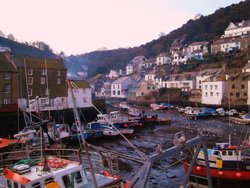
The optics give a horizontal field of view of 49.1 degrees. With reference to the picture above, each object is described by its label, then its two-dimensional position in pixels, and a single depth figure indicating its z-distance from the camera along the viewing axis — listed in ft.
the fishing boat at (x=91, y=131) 95.05
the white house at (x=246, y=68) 185.41
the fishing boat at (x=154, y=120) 132.26
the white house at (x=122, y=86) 292.43
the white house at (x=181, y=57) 314.96
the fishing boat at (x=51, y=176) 28.84
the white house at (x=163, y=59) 340.14
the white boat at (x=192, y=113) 143.37
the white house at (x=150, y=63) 362.08
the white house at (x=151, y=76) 292.90
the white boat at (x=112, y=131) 100.99
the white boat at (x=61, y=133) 83.79
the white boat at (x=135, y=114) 134.71
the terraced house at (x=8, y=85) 118.25
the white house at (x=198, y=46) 323.74
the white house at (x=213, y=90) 179.93
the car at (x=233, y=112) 148.76
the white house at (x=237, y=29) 294.76
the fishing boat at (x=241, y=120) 119.49
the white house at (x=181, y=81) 232.94
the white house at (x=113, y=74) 383.04
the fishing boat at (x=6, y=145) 69.56
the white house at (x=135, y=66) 382.05
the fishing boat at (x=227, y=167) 48.80
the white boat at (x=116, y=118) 120.78
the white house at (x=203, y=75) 211.76
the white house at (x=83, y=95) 146.41
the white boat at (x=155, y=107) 194.37
